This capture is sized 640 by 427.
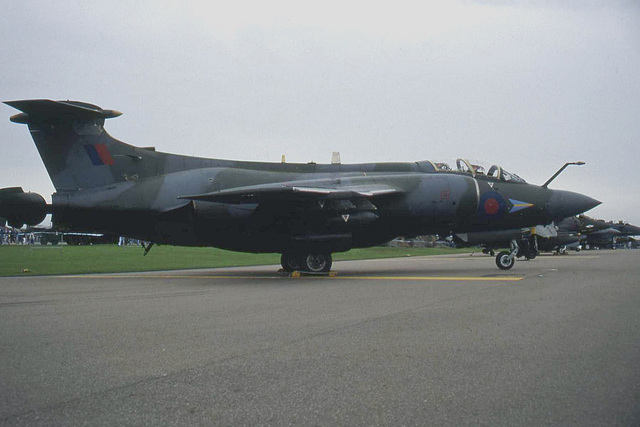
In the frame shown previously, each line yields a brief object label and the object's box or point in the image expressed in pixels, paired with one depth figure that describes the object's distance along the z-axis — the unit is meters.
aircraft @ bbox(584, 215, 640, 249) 51.80
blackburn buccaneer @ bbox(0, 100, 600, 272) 13.93
